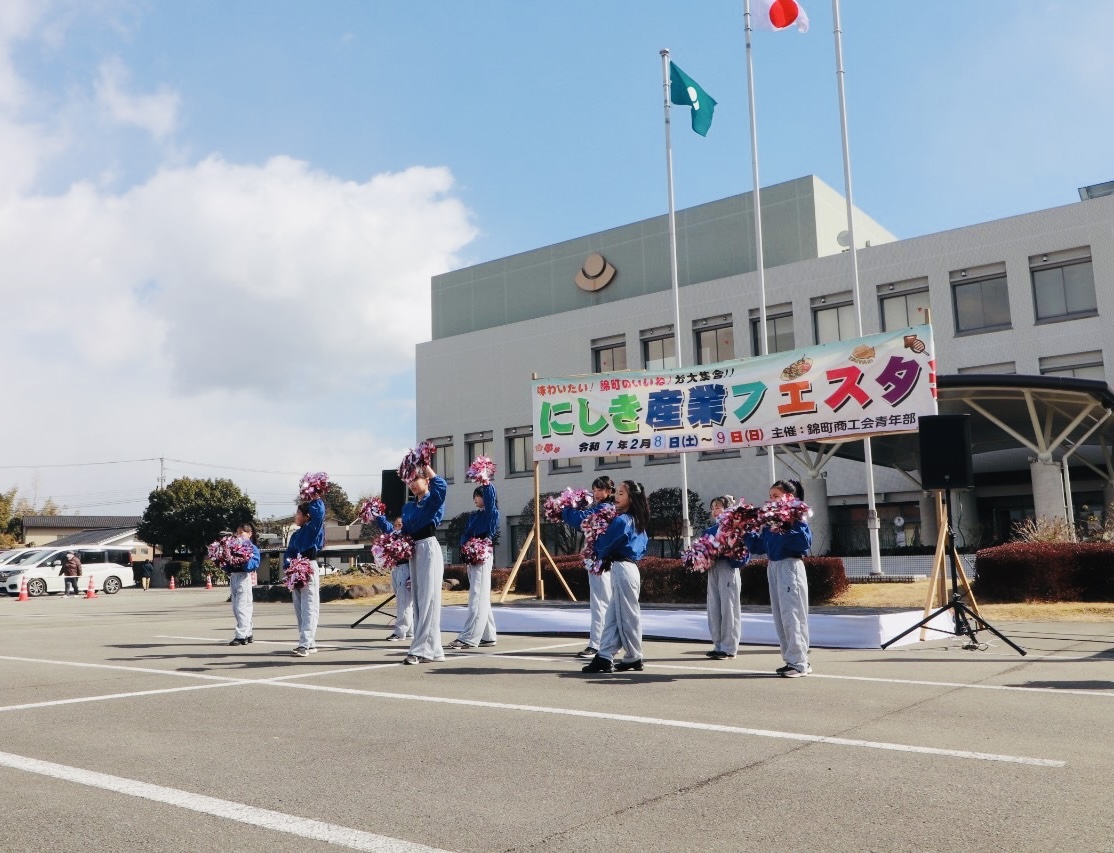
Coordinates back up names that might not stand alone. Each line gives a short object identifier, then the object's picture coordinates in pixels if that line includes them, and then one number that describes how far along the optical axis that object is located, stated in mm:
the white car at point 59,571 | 36969
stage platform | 11844
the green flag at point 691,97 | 24344
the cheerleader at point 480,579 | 12266
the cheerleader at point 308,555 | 11758
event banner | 15914
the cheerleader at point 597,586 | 10609
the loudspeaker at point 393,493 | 15055
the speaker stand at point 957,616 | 11148
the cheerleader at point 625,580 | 9688
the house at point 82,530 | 60178
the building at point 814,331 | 29672
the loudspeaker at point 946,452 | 12100
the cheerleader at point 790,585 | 9305
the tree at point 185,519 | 55438
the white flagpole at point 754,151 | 23750
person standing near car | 37469
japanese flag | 22688
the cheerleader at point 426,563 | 10352
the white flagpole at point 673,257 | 23984
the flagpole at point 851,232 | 20859
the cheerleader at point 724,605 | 10992
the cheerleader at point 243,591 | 13320
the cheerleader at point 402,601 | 13898
